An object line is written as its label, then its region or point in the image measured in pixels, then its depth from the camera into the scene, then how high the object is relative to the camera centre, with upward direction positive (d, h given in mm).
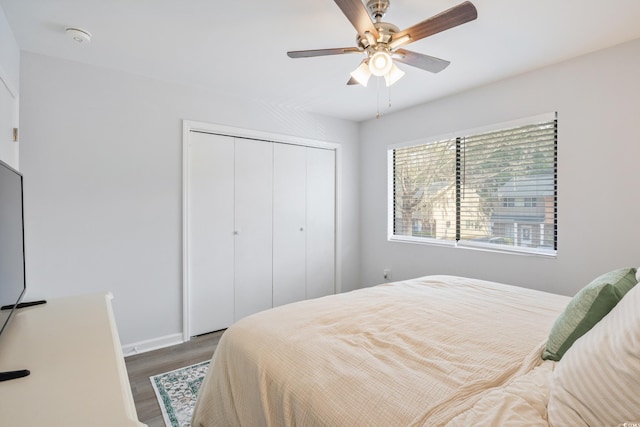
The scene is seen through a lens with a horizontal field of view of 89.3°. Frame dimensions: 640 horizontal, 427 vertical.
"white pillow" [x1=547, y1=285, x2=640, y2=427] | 747 -416
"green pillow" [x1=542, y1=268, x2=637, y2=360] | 1148 -360
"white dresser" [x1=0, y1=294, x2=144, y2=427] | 767 -483
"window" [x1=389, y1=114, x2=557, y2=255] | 2803 +234
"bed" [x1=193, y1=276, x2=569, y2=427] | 1005 -567
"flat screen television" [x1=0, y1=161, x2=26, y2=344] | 1152 -133
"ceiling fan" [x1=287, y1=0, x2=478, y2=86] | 1529 +934
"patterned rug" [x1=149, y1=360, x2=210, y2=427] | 1949 -1237
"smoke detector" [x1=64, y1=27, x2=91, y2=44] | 2115 +1168
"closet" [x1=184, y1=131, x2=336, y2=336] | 3211 -167
